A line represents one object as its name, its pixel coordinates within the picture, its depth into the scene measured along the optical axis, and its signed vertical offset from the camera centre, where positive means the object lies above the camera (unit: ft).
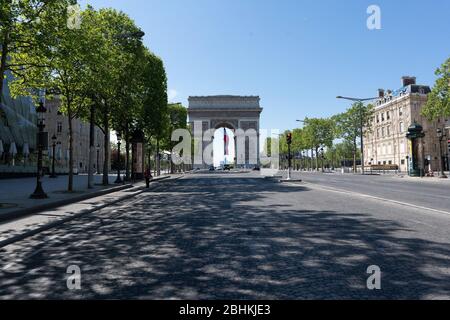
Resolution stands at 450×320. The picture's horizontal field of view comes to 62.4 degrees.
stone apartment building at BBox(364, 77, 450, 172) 233.55 +27.45
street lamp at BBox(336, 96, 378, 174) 152.05 +28.88
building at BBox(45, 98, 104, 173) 240.53 +24.30
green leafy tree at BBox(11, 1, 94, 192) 41.54 +13.60
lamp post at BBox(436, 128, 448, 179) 123.54 +11.15
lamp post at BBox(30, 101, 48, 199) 49.57 +1.06
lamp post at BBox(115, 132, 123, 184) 102.17 +8.78
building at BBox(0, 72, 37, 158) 142.20 +19.85
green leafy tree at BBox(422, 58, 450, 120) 124.57 +24.11
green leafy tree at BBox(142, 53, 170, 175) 109.44 +21.81
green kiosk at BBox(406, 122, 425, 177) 135.64 +6.34
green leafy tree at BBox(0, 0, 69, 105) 38.37 +15.42
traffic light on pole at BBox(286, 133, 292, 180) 98.41 +8.00
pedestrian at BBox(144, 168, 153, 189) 78.84 -1.16
